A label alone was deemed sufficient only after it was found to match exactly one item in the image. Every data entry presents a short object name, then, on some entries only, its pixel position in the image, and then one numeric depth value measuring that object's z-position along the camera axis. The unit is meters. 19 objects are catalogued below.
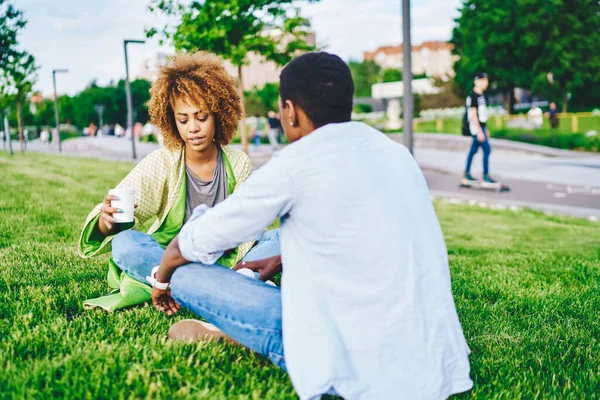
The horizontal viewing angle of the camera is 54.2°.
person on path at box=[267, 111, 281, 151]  23.53
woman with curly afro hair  3.02
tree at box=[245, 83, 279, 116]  51.04
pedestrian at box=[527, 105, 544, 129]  27.12
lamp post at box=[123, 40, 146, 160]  19.50
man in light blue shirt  1.91
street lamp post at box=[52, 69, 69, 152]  29.38
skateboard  10.44
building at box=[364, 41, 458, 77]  138.75
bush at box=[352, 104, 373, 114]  54.49
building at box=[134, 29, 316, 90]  105.09
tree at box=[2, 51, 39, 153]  21.67
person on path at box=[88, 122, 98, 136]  49.89
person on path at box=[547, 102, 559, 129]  27.81
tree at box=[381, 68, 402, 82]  92.06
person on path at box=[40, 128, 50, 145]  43.48
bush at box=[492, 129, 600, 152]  19.30
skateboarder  10.30
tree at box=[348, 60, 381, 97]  94.25
